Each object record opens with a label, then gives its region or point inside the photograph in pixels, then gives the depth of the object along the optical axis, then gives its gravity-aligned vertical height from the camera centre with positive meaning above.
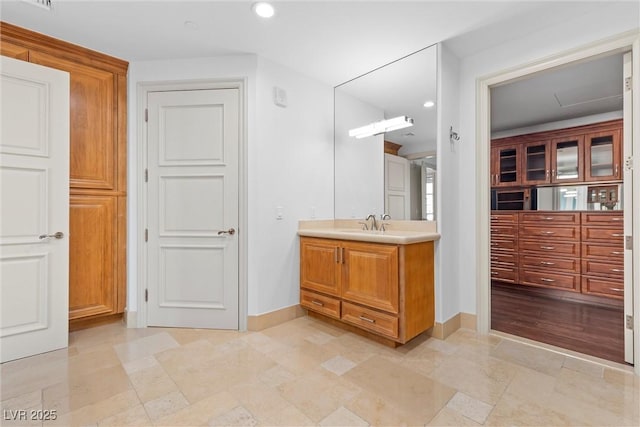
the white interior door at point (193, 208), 2.83 +0.06
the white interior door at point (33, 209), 2.20 +0.04
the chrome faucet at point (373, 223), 3.13 -0.09
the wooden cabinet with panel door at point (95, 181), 2.72 +0.32
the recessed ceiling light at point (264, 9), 2.10 +1.47
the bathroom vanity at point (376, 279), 2.32 -0.56
